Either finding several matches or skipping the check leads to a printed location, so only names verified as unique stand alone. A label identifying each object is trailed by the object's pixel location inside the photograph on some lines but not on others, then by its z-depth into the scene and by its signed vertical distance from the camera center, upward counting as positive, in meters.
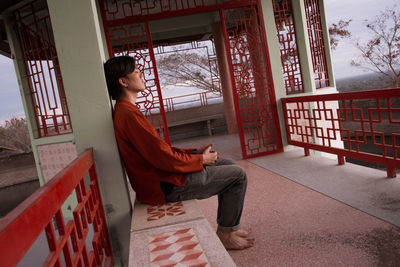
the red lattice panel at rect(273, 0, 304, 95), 4.99 +0.15
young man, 1.69 -0.34
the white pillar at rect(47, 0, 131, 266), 1.78 +0.10
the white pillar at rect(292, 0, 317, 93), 4.91 +0.55
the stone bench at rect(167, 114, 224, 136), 8.97 -0.58
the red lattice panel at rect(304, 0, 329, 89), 5.31 +0.69
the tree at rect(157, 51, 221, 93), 10.65 +1.00
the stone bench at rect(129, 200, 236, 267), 1.23 -0.58
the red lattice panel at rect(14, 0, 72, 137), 3.96 +0.51
